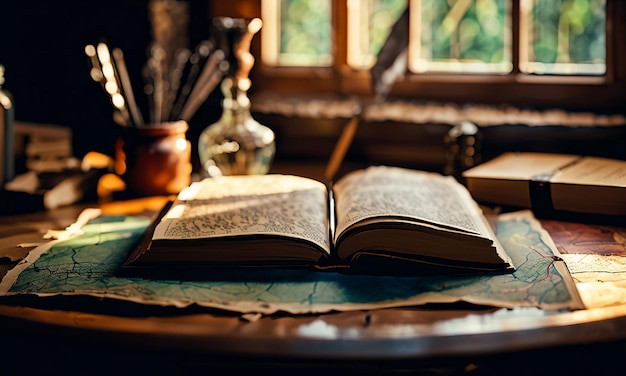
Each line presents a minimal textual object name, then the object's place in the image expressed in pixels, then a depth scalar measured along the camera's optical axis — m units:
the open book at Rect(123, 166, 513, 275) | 1.17
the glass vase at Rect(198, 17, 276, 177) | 1.78
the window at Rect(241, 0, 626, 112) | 1.95
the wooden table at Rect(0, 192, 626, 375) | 0.91
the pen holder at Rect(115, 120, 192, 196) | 1.77
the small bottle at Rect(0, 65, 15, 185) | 1.74
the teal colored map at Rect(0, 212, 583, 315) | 1.06
